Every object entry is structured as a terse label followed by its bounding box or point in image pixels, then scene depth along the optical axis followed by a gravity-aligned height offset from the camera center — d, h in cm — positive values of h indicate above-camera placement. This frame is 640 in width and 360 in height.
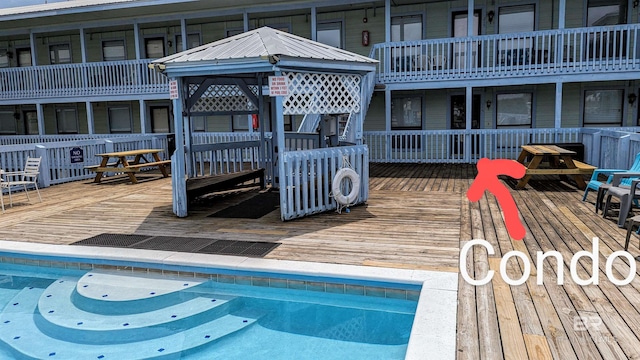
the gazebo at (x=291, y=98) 704 +35
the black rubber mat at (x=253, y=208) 783 -142
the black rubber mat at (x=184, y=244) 570 -145
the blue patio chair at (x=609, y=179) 713 -95
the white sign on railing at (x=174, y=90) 768 +52
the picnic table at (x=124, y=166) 1158 -97
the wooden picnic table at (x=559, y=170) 909 -96
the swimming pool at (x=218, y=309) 405 -174
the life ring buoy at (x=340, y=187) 747 -100
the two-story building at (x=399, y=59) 1334 +177
